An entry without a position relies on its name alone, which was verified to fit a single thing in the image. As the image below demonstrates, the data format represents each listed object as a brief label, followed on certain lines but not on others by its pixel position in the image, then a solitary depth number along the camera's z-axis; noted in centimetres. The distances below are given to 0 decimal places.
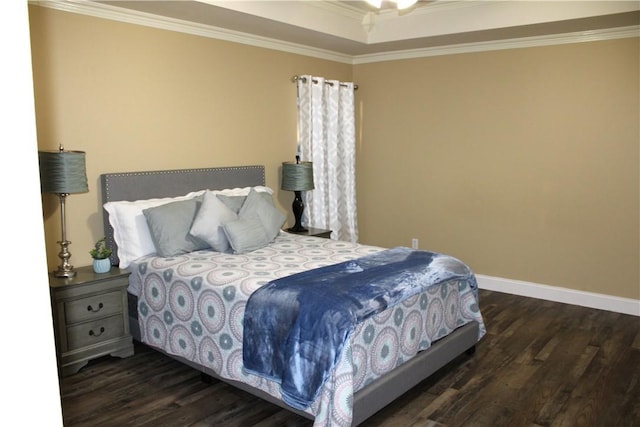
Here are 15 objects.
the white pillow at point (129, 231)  371
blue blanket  252
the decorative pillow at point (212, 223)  375
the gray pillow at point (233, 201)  420
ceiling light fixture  311
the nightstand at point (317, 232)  495
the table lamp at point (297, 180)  499
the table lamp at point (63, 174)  323
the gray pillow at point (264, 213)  410
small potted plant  349
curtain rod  529
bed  265
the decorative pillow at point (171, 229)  367
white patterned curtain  542
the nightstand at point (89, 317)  323
